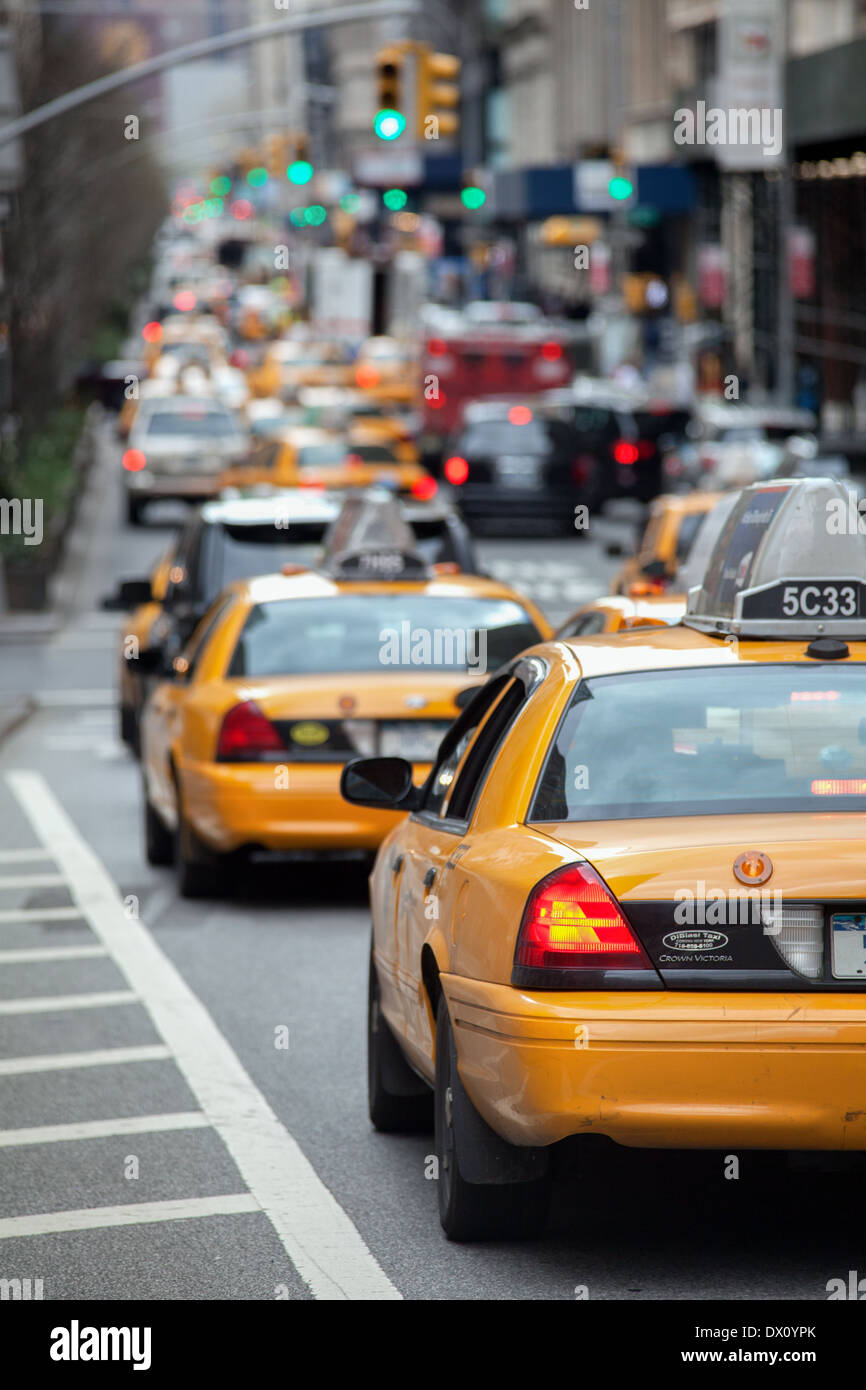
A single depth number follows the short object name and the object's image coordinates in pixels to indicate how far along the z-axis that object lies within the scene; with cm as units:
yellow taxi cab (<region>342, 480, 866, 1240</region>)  571
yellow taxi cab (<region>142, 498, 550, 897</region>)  1202
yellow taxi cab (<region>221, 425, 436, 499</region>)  3569
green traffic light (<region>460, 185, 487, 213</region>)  5047
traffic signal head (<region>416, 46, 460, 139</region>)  3028
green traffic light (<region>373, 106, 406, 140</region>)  2814
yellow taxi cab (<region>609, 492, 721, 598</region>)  1816
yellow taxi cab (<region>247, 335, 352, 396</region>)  6200
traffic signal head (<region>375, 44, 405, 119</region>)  2869
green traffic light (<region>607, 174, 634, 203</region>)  4856
